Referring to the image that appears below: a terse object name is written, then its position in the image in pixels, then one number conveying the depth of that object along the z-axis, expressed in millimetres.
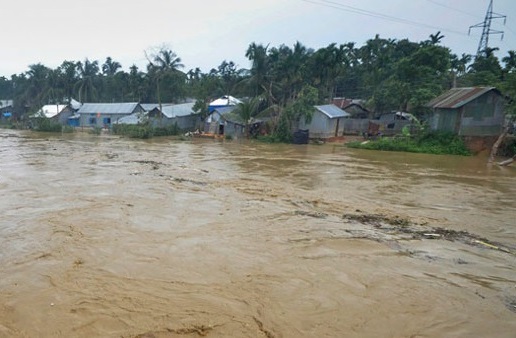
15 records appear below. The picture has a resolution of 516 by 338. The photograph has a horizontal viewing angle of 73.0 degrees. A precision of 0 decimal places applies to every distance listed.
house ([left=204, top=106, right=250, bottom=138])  35500
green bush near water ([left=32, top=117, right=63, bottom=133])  41531
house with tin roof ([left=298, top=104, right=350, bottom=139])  30859
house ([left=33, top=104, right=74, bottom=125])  48488
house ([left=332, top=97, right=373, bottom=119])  38188
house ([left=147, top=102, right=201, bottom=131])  40438
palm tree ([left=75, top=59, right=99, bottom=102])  52656
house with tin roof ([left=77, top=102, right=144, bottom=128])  46375
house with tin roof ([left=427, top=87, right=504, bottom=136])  23797
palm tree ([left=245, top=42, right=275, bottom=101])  34438
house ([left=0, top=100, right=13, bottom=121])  56750
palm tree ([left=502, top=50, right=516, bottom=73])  29641
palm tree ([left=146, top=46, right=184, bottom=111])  39625
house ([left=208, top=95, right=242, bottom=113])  40094
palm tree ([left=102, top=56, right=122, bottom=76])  64062
